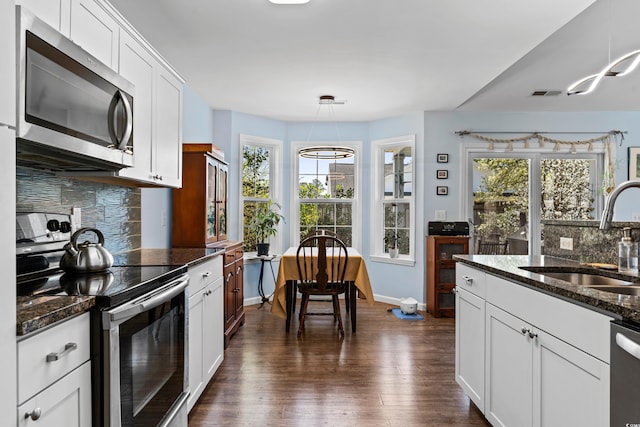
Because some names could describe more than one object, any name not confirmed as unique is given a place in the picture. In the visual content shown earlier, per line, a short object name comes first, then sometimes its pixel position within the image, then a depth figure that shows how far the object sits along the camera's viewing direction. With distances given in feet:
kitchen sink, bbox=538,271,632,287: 5.94
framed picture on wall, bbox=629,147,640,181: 16.24
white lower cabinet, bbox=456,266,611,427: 4.10
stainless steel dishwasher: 3.39
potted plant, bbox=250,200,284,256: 15.89
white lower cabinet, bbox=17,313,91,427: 3.08
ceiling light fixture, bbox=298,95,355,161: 13.58
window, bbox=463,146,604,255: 16.33
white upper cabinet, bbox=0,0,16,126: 2.89
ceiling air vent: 13.55
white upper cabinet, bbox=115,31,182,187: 6.82
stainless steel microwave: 3.93
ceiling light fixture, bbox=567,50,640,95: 6.06
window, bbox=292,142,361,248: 17.76
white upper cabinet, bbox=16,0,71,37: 4.37
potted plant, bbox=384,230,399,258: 16.88
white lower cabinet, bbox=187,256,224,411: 7.14
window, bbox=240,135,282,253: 16.60
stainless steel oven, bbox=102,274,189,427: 4.03
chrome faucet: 5.42
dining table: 12.29
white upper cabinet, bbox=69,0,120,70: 5.24
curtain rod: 16.12
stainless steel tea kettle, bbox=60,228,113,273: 5.35
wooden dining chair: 11.96
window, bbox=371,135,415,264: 16.58
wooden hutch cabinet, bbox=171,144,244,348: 10.90
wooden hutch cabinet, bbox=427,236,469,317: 14.83
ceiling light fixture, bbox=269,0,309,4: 7.47
